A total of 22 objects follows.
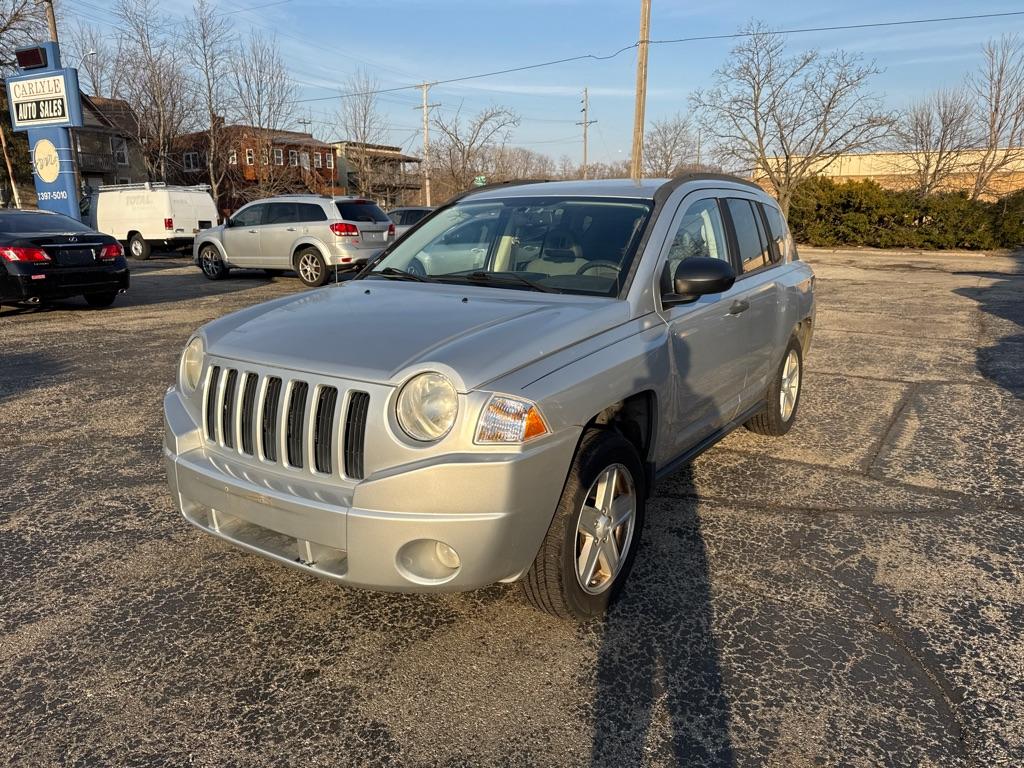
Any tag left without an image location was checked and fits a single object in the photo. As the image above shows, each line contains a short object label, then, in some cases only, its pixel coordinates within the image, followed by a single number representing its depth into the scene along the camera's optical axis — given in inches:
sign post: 634.8
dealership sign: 632.4
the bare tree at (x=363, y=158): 1615.4
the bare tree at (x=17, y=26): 1176.2
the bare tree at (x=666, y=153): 1795.0
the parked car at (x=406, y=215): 852.0
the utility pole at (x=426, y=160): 1602.9
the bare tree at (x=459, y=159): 1473.9
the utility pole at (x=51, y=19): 889.5
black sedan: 383.9
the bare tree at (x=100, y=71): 1473.9
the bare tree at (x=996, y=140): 1266.0
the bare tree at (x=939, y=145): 1321.4
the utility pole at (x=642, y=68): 794.2
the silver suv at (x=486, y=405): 94.4
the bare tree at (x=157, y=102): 1453.0
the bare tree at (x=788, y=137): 1197.1
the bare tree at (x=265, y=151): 1501.0
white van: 818.2
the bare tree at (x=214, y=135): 1461.6
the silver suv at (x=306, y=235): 550.0
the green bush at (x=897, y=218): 1083.9
